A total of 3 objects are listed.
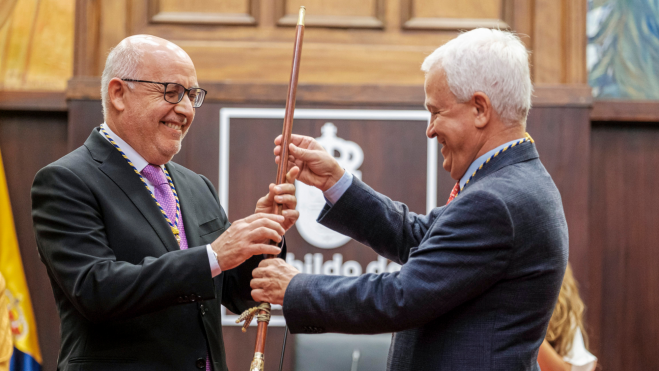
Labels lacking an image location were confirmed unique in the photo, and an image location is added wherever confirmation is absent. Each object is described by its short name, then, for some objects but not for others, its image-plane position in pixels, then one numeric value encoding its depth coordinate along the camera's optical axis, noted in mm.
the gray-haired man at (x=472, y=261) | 2657
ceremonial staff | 2712
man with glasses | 2684
